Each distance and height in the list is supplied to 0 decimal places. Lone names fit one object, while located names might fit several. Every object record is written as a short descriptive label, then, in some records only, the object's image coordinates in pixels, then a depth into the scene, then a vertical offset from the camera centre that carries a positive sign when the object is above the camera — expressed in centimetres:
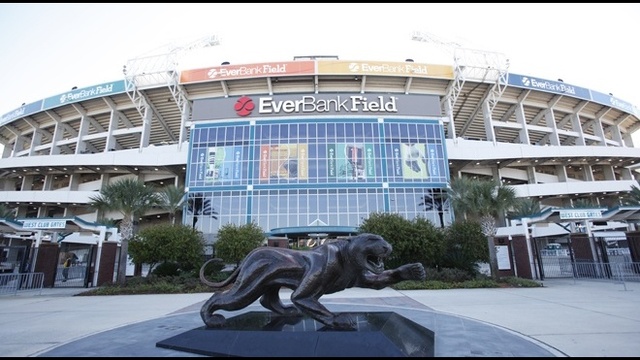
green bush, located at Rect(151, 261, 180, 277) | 2463 -23
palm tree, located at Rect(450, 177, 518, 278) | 2348 +391
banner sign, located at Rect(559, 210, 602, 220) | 2362 +294
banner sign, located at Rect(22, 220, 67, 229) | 2238 +294
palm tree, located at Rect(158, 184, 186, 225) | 3133 +621
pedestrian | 2649 -37
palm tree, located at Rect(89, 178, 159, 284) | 2359 +455
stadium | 3588 +1303
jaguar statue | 653 -22
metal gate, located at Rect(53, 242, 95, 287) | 2347 -51
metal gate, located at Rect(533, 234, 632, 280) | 2331 -33
